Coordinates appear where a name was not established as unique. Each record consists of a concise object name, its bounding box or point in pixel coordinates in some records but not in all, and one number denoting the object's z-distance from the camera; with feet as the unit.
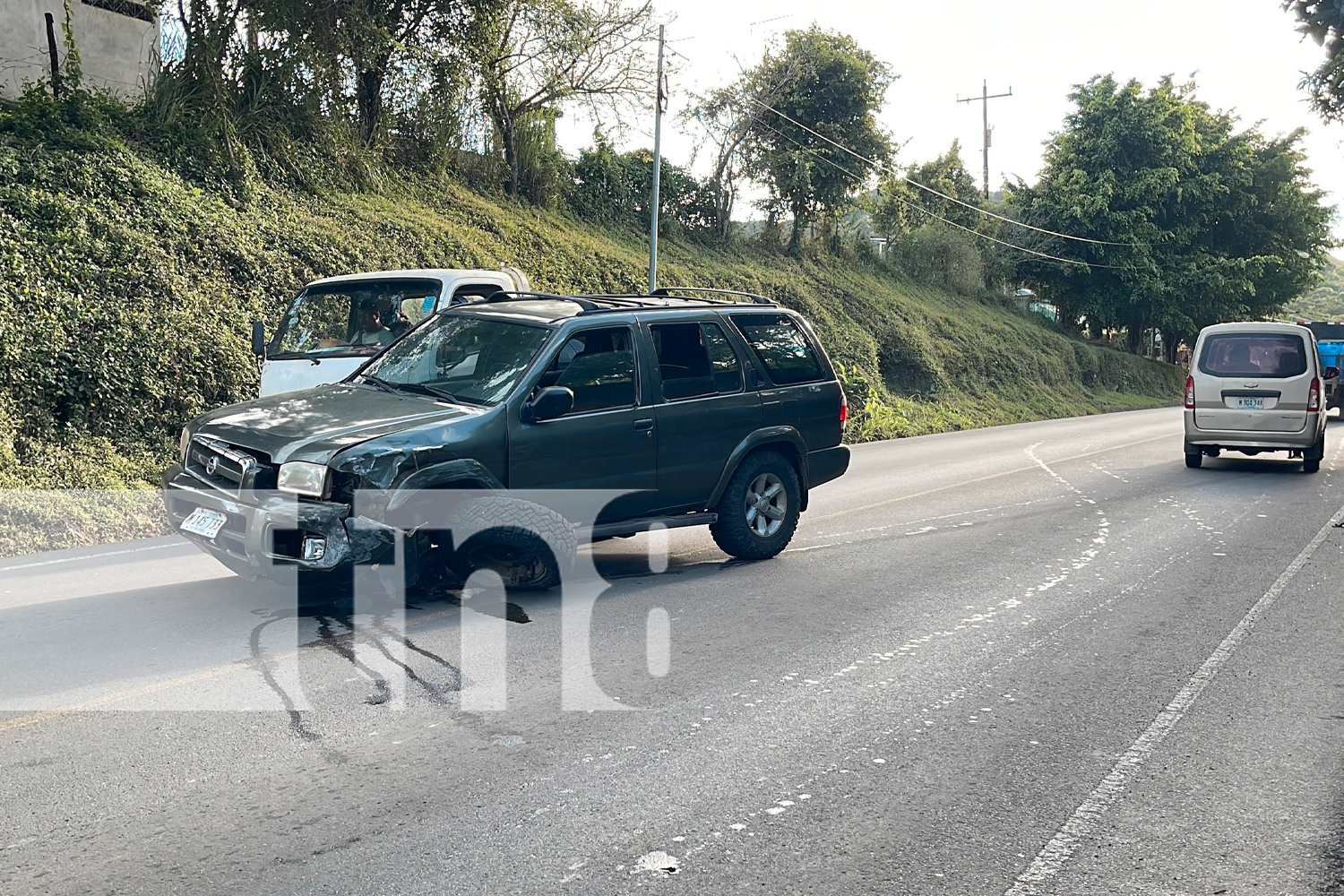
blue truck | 97.71
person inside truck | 35.73
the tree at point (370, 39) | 62.59
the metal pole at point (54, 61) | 52.67
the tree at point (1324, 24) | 42.63
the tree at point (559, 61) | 80.74
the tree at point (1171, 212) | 151.02
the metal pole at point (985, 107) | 172.57
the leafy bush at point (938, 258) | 142.82
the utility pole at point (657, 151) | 73.05
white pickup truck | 35.17
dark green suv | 21.13
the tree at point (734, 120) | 108.68
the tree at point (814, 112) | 111.24
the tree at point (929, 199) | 140.36
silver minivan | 50.52
